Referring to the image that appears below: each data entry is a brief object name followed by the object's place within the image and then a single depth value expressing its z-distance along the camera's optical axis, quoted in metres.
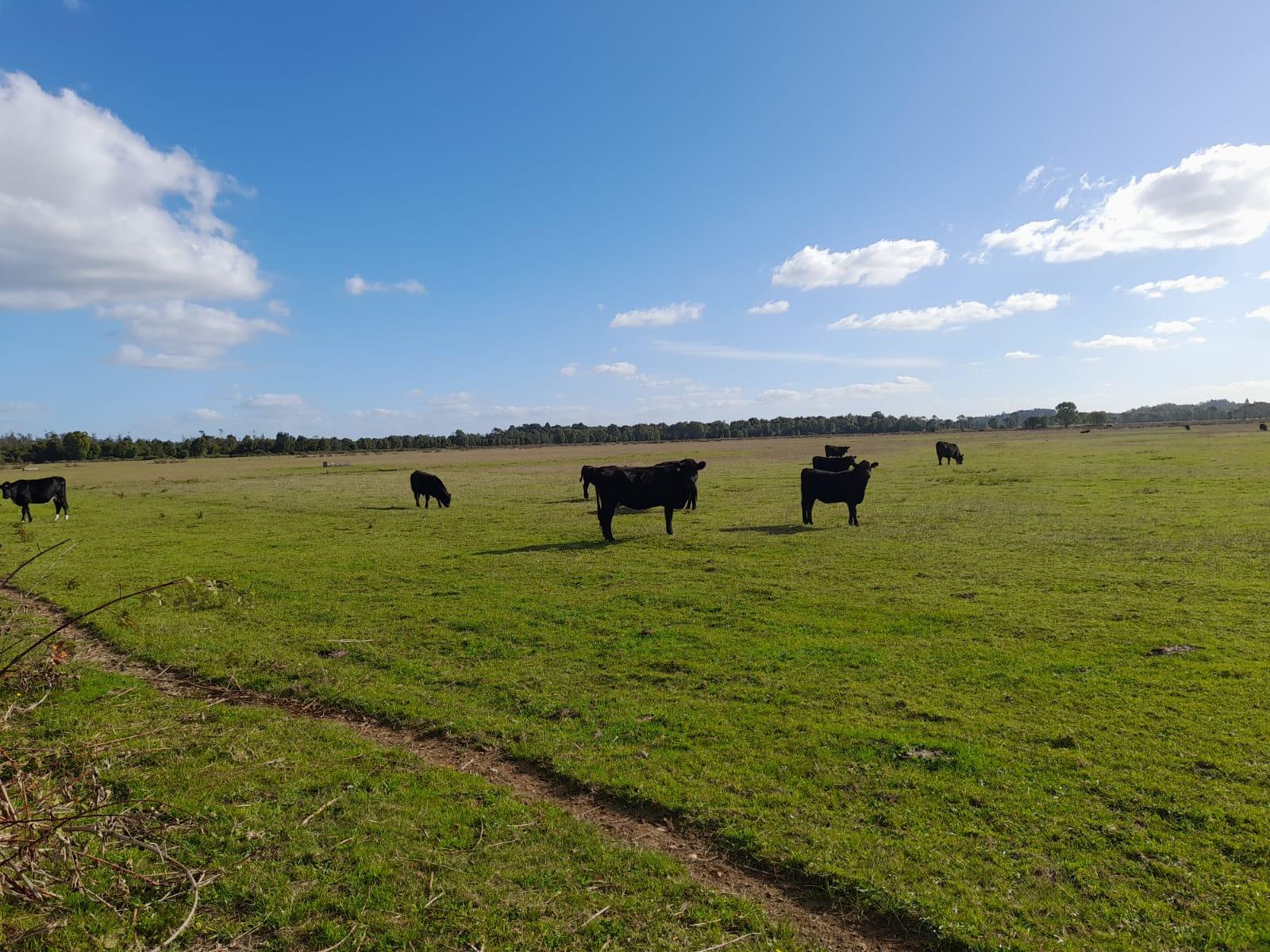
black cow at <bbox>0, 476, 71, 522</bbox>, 28.06
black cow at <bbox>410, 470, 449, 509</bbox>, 30.73
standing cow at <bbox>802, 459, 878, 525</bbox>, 21.02
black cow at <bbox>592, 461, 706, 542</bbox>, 19.55
